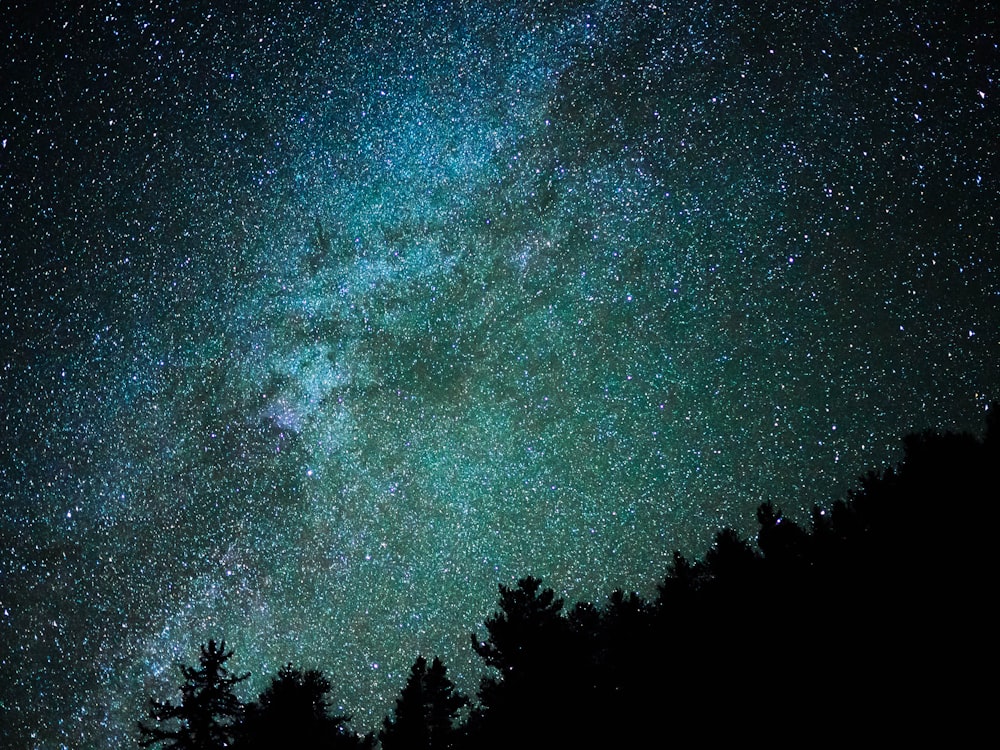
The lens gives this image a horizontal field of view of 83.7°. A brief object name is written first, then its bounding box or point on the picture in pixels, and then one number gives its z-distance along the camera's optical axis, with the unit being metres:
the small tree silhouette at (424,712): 15.72
